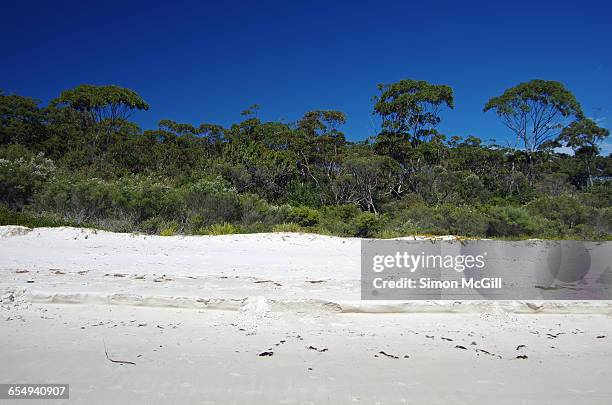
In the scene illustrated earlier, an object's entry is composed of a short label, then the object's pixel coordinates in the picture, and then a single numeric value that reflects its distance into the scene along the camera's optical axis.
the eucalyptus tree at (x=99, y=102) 31.59
